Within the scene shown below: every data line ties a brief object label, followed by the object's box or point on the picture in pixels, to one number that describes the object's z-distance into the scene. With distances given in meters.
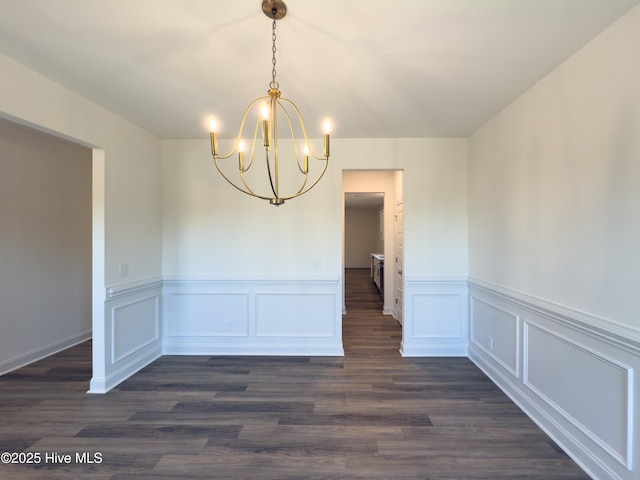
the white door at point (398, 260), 4.79
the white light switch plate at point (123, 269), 2.92
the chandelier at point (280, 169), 3.46
